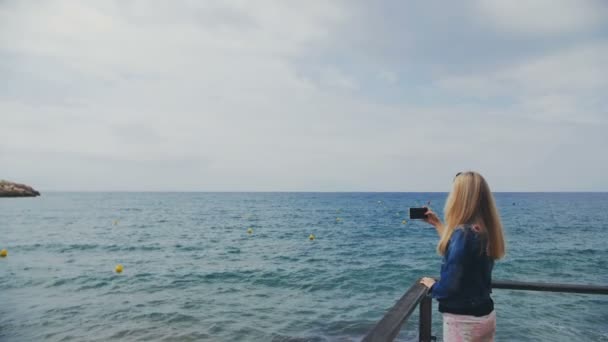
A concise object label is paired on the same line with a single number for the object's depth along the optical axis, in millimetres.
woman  2314
